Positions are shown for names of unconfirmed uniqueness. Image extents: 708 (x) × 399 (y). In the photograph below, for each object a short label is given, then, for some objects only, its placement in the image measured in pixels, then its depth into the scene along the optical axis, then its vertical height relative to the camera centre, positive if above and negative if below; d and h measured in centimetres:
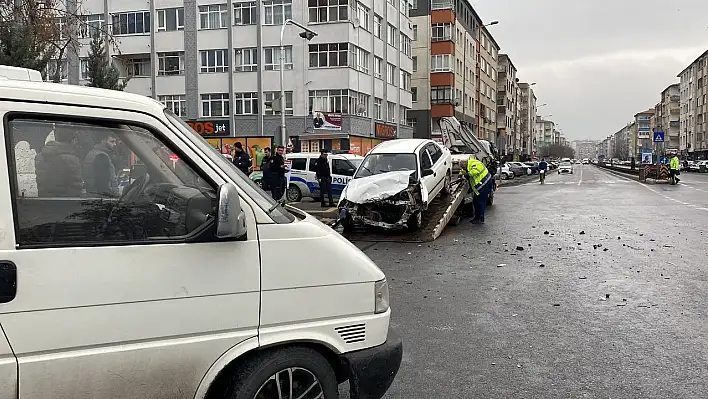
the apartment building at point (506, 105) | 9556 +1045
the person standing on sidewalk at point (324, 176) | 1884 -26
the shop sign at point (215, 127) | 4197 +307
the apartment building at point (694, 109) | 9506 +960
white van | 254 -48
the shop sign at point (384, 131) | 4466 +288
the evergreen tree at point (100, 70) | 2494 +458
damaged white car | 1208 -53
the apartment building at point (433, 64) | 6069 +1086
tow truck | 1231 -125
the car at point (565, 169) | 6849 -49
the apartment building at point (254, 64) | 3981 +759
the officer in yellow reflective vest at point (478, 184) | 1461 -46
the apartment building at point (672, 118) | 12356 +996
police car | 2011 -20
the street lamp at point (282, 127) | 2629 +402
